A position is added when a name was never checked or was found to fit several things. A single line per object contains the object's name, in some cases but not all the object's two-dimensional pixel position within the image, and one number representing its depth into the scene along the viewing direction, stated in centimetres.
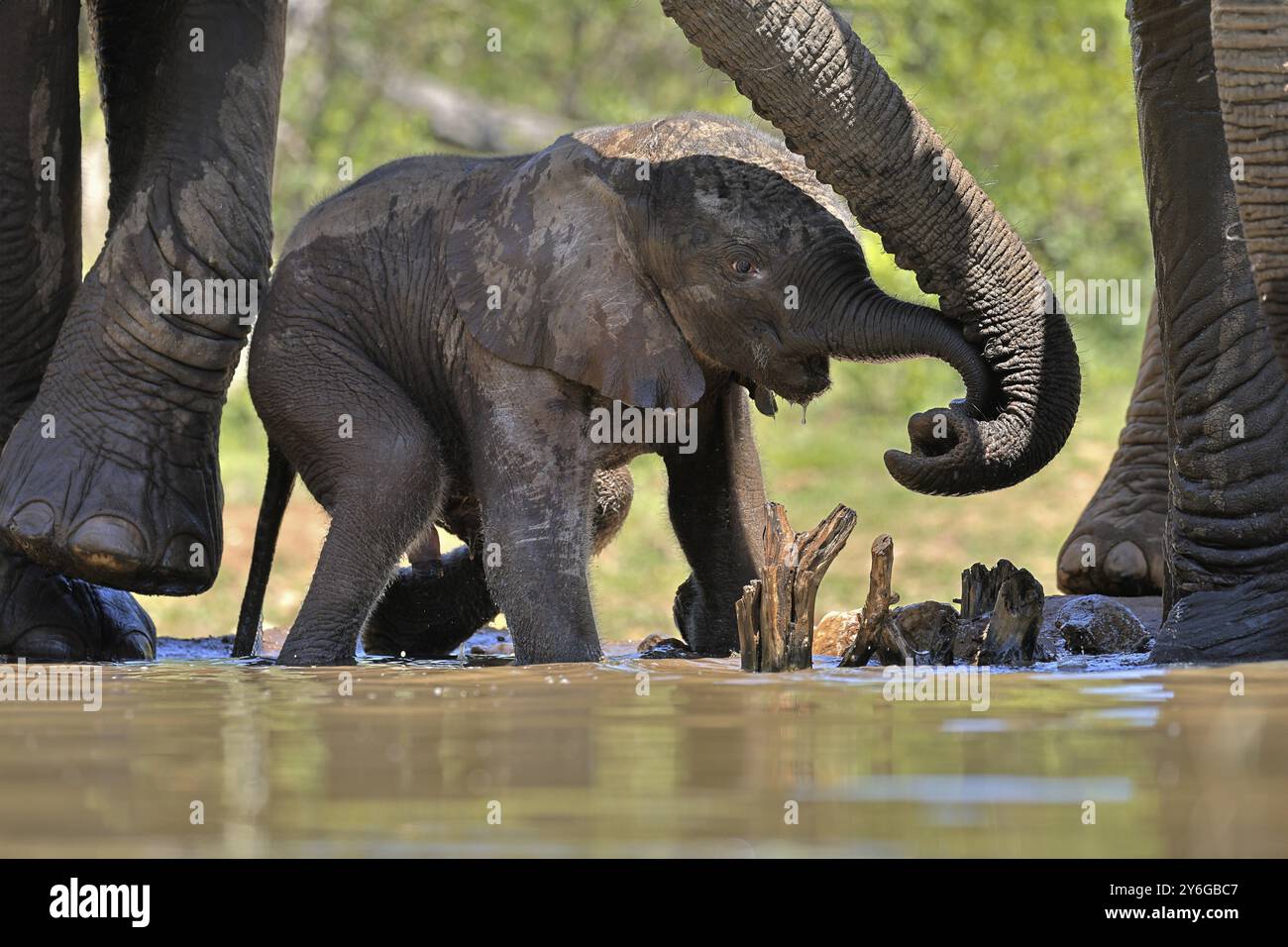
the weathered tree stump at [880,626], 953
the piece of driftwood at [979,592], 993
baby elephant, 999
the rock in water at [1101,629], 1005
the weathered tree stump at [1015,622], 938
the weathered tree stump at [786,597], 915
